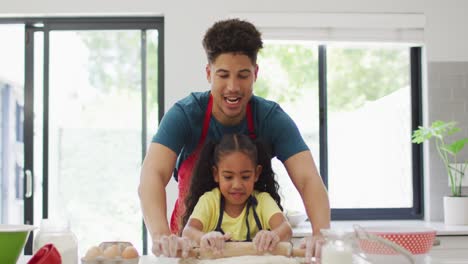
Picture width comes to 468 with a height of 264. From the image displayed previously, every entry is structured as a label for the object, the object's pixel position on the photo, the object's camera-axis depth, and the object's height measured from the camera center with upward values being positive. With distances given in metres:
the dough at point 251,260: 1.39 -0.25
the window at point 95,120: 4.40 +0.23
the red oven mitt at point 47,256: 1.17 -0.20
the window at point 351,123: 4.30 +0.19
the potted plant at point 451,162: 3.79 -0.09
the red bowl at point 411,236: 1.40 -0.20
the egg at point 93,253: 1.33 -0.22
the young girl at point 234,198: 1.95 -0.16
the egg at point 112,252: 1.34 -0.22
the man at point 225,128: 1.90 +0.08
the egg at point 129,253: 1.35 -0.23
